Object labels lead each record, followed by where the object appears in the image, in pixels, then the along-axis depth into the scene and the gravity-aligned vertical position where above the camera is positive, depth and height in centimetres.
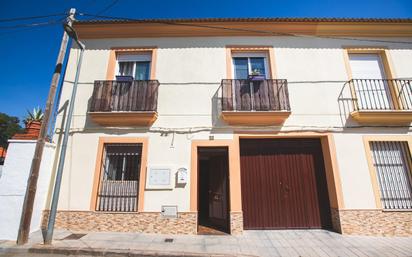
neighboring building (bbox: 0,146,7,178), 1461 +218
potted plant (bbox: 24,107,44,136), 599 +178
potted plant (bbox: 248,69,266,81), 655 +336
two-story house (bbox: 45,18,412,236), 586 +170
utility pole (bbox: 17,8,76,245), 477 +42
